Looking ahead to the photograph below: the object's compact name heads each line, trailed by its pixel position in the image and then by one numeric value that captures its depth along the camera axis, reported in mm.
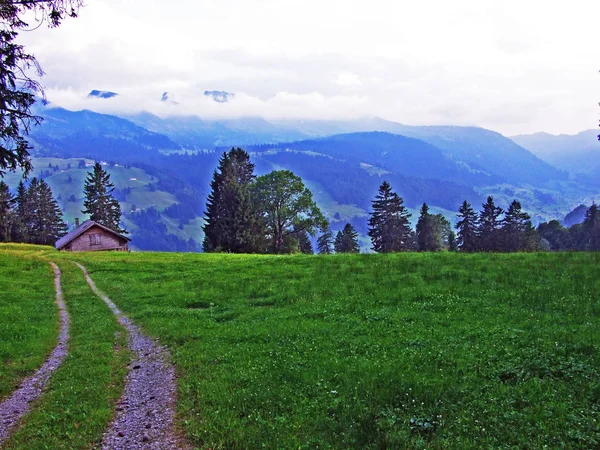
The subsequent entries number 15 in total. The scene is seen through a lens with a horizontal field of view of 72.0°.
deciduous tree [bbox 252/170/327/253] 70375
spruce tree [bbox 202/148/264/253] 75188
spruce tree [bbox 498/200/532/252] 99125
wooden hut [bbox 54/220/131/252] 78188
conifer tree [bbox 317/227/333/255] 122238
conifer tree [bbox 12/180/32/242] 94562
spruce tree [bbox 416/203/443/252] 103812
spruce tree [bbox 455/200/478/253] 99750
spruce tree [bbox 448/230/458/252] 117250
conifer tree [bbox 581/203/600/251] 109744
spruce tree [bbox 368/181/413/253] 93938
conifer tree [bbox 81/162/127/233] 98625
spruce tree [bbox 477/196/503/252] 101125
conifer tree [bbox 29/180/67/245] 99250
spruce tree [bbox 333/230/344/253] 114819
